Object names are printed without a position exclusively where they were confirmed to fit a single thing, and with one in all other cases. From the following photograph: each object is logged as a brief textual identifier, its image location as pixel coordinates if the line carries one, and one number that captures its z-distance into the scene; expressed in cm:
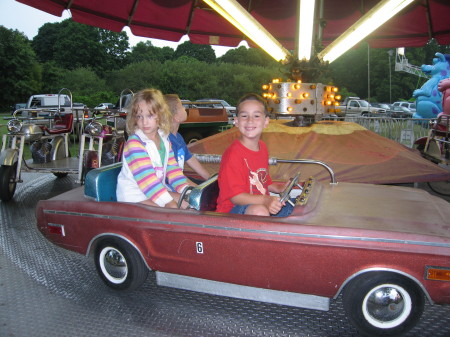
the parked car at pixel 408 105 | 2579
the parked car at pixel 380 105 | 2765
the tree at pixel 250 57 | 4066
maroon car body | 176
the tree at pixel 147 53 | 4842
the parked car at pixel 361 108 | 2212
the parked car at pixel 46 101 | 1502
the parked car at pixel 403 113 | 2212
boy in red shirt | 210
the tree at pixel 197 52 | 5350
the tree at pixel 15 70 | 3375
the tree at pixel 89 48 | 4375
